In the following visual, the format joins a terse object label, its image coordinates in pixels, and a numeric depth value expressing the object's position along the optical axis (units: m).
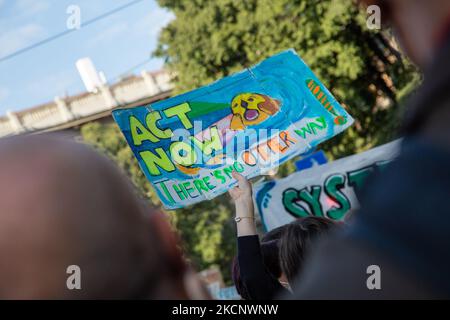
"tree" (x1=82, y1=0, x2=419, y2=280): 13.27
